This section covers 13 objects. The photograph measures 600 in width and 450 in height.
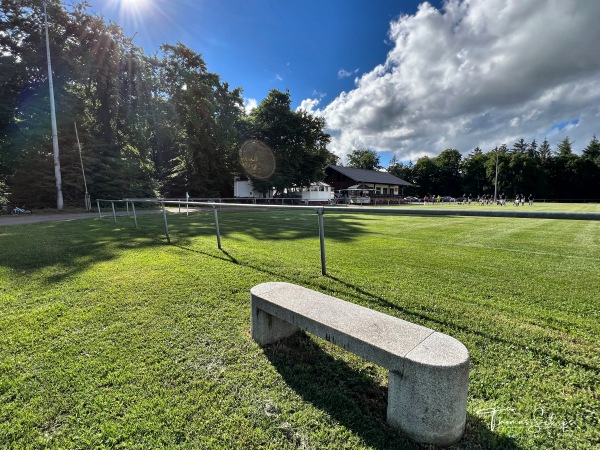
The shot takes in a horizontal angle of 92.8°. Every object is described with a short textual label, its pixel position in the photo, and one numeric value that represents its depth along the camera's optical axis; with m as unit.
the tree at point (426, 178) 66.25
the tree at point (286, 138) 29.75
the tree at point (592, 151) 56.49
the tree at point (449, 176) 66.25
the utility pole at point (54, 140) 17.91
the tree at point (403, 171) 68.44
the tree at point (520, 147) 71.26
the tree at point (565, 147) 62.95
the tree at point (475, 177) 63.94
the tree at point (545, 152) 63.69
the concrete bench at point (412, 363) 1.42
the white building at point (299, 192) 30.70
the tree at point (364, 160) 73.81
